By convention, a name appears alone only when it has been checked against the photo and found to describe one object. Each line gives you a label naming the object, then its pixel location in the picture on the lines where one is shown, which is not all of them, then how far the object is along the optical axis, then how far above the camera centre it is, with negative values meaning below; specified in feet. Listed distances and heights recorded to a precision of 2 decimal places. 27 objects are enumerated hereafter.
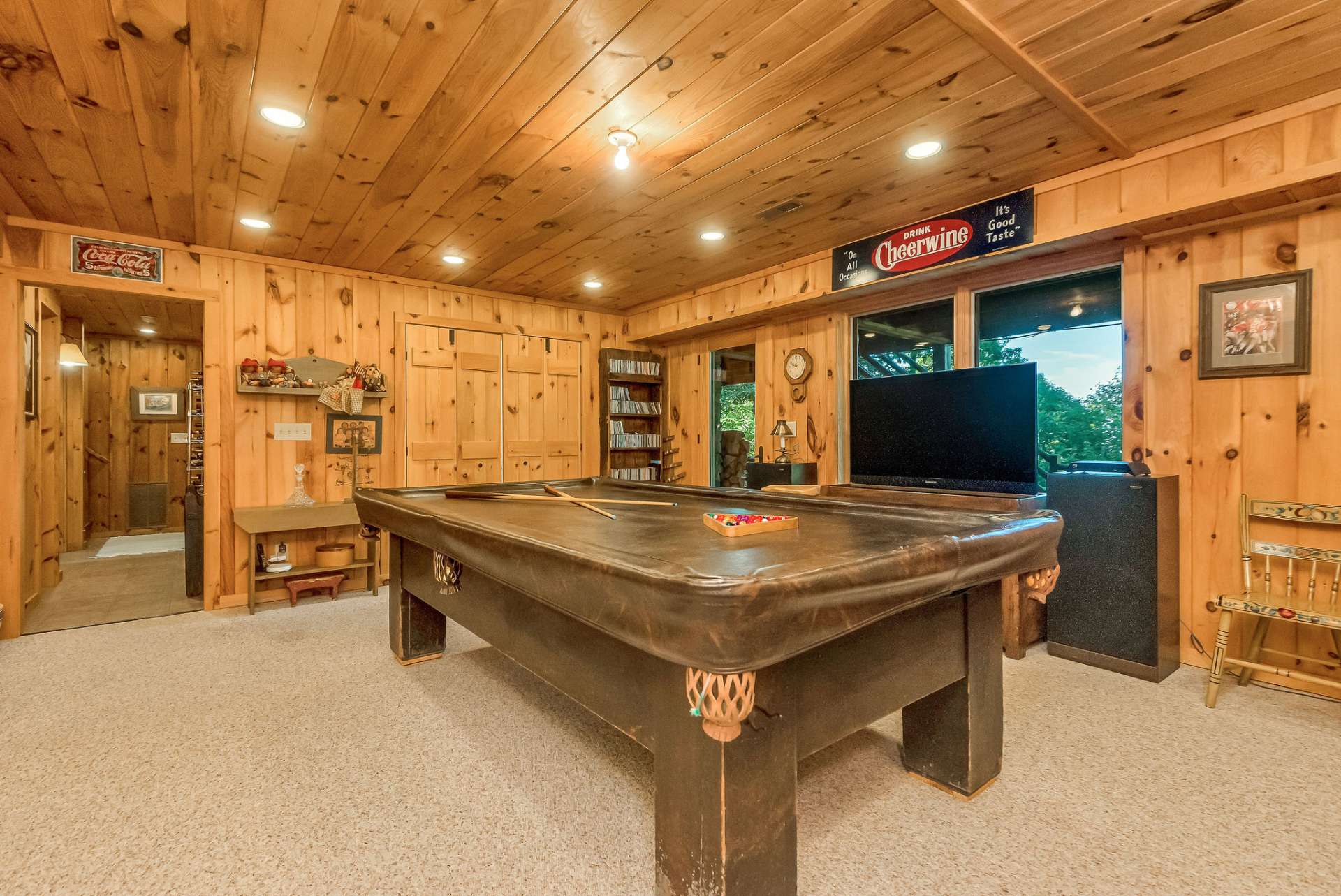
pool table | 3.37 -1.53
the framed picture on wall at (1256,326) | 8.27 +1.68
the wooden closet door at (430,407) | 15.60 +0.97
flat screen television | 10.18 +0.26
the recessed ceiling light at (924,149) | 8.58 +4.27
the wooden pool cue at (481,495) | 8.67 -0.81
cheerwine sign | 10.18 +3.78
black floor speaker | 8.84 -1.99
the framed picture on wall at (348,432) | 14.62 +0.29
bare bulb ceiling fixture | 8.28 +4.24
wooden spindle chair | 7.51 -2.06
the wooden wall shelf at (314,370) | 13.64 +1.74
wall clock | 14.61 +1.84
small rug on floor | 19.43 -3.44
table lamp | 14.47 +0.30
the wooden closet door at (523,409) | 17.10 +1.02
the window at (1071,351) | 10.35 +1.71
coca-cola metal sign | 11.84 +3.75
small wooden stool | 13.26 -3.13
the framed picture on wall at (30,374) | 12.57 +1.51
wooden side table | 12.39 -1.63
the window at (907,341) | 12.62 +2.30
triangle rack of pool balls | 5.40 -0.74
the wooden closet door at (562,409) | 17.90 +1.07
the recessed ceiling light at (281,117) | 7.63 +4.23
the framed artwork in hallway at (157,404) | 23.32 +1.61
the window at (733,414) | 16.84 +0.85
